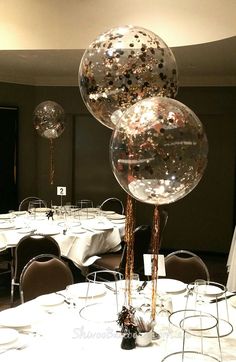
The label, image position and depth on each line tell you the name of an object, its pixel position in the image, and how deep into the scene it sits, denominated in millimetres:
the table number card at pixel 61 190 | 5199
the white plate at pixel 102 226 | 4809
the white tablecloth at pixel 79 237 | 4516
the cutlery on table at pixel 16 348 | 1924
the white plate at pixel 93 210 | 6000
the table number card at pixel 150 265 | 2354
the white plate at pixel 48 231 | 4542
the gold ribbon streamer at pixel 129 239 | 2107
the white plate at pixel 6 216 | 5477
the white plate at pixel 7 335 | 1958
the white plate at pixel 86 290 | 2582
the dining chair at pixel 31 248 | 3957
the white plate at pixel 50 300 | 2452
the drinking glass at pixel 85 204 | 7201
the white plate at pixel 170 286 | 2738
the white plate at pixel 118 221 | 5259
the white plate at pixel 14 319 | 2149
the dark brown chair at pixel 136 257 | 4166
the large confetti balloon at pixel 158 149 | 1667
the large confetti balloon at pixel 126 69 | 2158
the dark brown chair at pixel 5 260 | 4820
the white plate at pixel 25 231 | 4651
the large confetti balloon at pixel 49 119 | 5359
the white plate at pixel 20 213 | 5772
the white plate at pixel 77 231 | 4631
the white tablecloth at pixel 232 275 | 4383
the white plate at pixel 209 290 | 2643
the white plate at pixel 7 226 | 4816
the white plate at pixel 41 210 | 5818
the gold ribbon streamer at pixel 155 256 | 2002
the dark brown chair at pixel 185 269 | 3231
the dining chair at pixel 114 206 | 6366
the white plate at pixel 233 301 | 2538
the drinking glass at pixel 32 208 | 5616
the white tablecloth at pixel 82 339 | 1906
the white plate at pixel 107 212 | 5870
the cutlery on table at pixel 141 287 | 2391
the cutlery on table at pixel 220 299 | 2590
